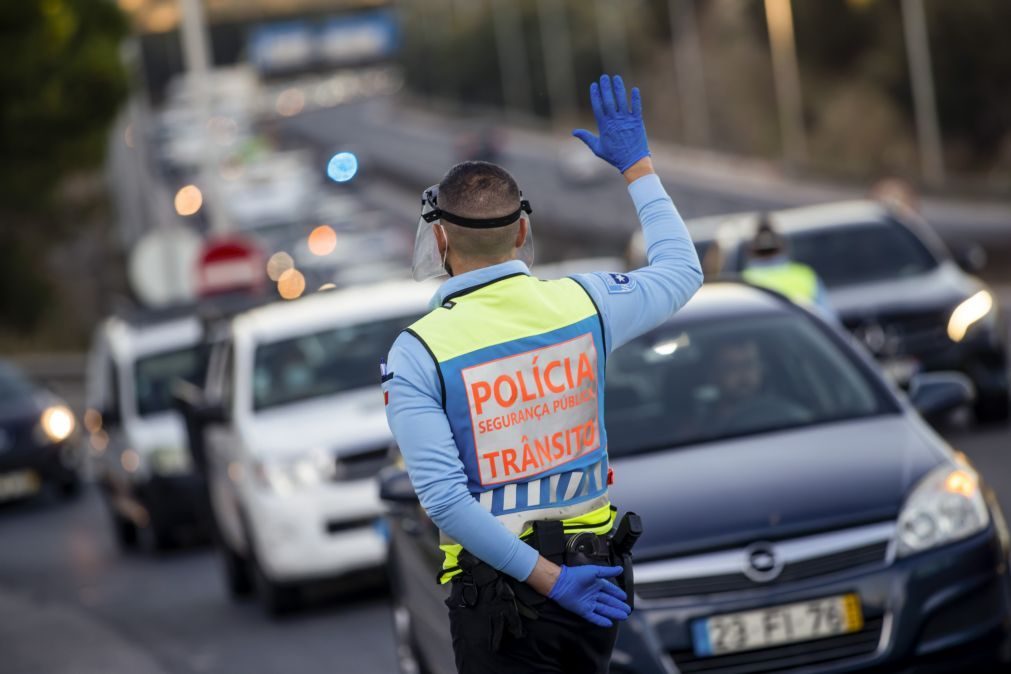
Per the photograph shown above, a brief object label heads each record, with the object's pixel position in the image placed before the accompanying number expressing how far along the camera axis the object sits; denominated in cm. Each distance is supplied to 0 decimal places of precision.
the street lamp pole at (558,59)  12594
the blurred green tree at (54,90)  4034
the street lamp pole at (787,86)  8188
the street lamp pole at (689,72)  10444
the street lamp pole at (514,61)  13500
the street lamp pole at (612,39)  11706
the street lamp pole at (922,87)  6712
